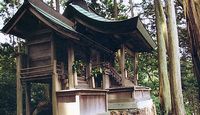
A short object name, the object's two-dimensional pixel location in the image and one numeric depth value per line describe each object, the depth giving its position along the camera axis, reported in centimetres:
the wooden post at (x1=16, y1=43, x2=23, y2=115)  1128
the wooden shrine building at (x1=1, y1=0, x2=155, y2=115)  1020
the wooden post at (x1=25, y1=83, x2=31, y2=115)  1191
